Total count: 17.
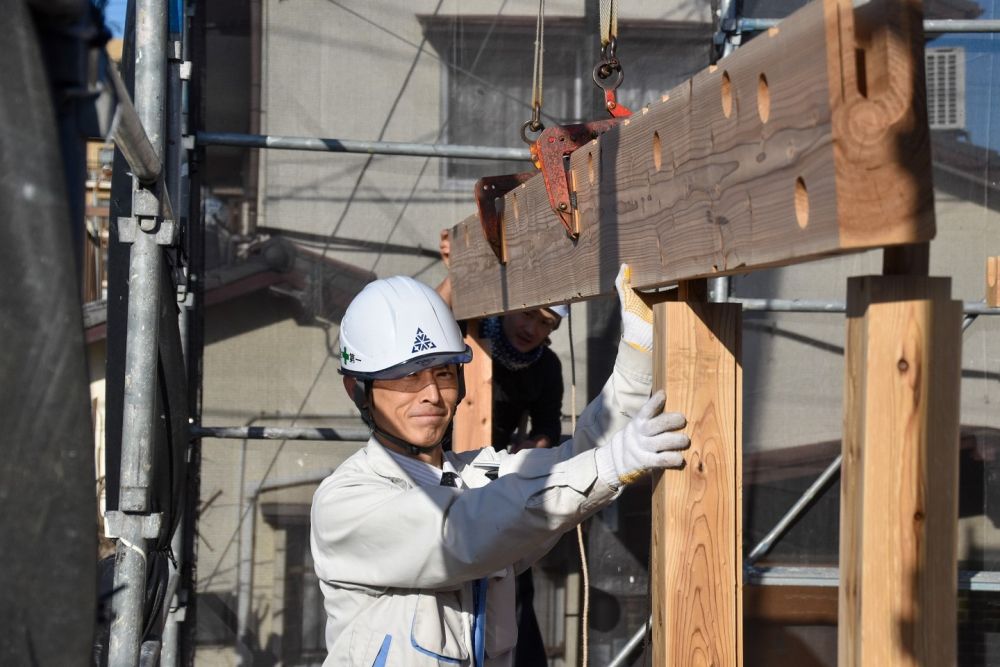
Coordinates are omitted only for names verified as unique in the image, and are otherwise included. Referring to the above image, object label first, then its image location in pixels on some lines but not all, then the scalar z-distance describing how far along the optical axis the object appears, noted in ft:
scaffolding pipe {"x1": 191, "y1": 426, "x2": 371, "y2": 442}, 14.58
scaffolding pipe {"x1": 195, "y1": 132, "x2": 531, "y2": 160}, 14.65
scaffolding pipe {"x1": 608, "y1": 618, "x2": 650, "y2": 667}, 15.25
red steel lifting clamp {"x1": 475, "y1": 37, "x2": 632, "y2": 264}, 8.28
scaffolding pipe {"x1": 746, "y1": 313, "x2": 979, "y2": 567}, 14.93
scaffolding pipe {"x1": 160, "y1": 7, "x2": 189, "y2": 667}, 10.30
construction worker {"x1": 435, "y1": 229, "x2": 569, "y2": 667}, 13.80
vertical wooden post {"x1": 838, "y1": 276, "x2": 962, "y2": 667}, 4.50
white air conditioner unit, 14.97
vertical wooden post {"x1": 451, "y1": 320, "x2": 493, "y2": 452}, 12.84
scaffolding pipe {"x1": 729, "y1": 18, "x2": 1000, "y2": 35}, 13.92
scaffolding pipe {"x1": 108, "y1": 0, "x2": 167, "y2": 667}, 9.18
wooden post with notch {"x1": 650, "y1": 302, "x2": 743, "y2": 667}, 6.23
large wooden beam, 4.29
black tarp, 3.40
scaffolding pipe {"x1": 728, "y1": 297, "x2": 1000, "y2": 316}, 14.75
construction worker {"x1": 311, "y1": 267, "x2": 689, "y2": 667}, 6.74
